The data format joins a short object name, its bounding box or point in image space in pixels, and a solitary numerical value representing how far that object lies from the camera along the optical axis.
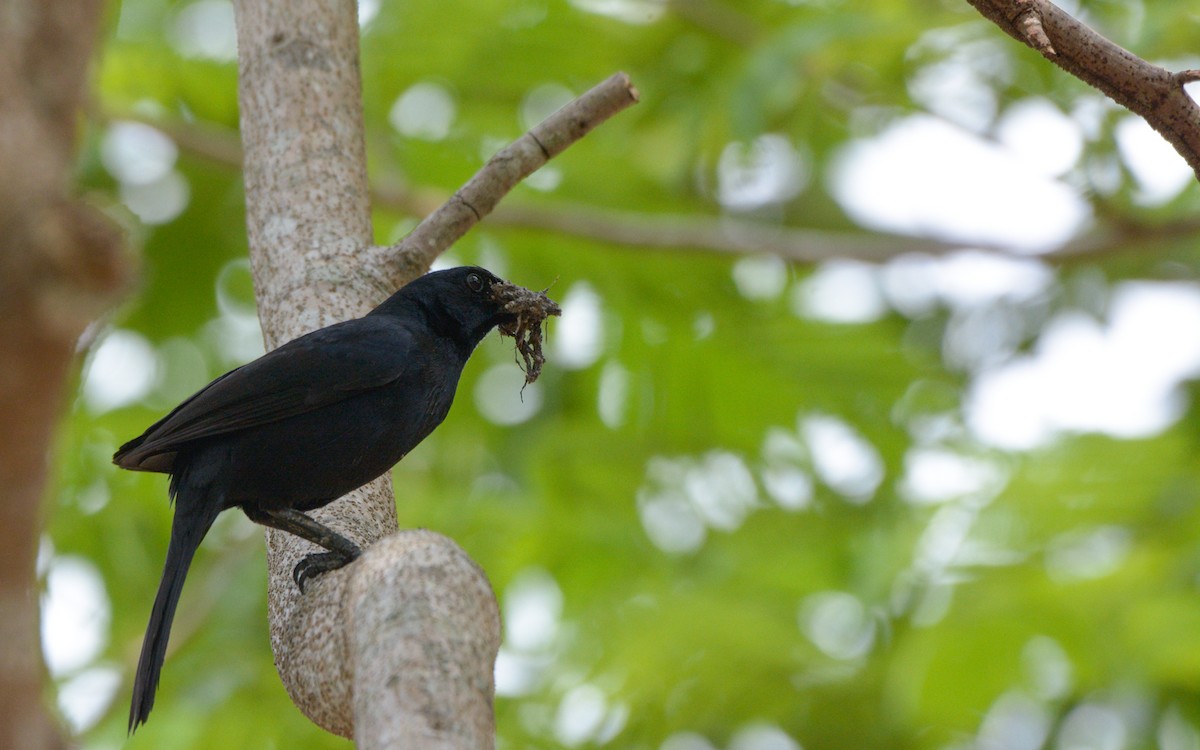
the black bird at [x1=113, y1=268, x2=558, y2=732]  7.75
